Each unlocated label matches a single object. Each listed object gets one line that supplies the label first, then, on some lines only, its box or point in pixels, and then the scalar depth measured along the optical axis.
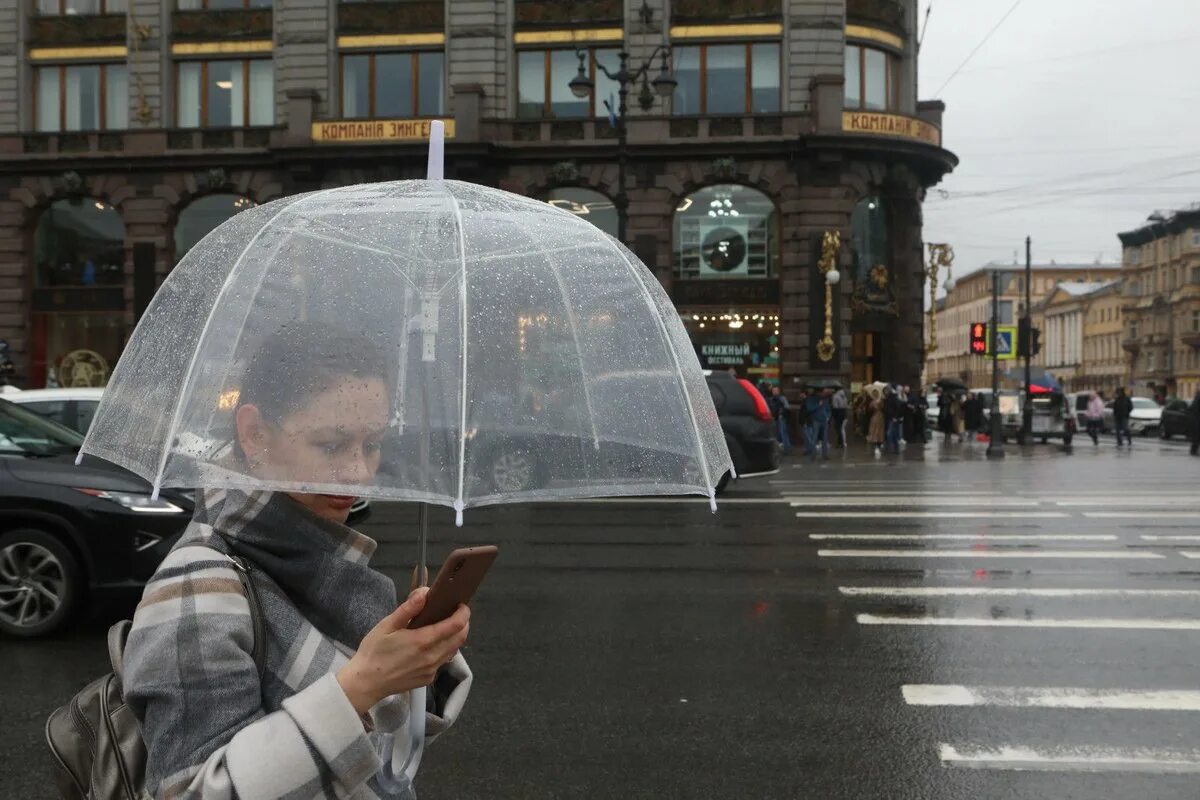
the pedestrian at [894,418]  29.64
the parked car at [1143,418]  50.38
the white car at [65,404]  11.88
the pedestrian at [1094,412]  37.69
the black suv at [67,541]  7.60
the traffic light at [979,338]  32.44
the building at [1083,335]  122.00
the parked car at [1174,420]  42.62
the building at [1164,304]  97.44
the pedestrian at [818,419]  28.28
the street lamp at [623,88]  23.06
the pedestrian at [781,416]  29.50
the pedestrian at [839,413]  31.53
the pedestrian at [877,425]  30.33
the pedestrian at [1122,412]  35.41
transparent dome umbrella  2.30
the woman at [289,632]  1.83
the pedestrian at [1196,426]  30.94
